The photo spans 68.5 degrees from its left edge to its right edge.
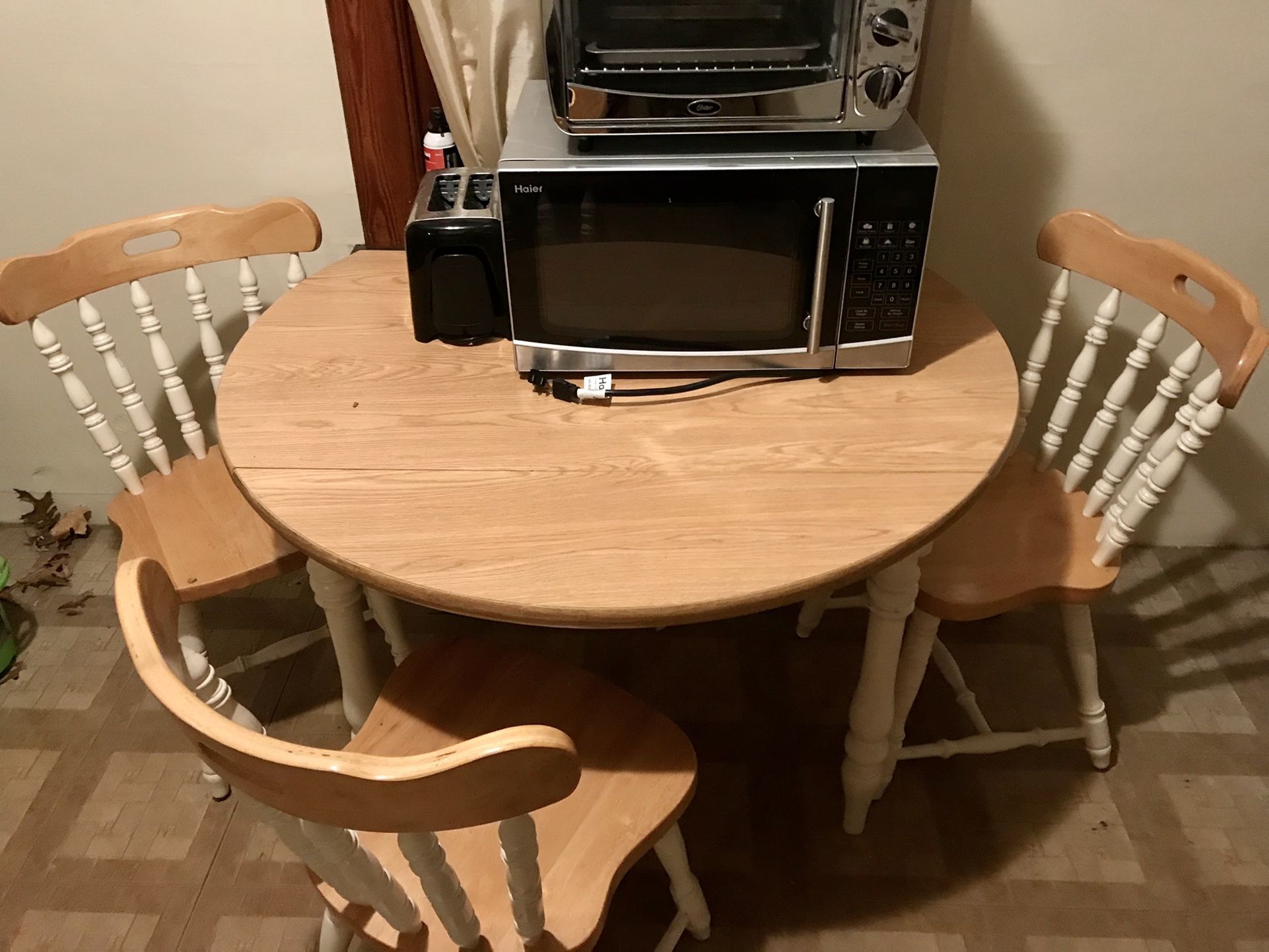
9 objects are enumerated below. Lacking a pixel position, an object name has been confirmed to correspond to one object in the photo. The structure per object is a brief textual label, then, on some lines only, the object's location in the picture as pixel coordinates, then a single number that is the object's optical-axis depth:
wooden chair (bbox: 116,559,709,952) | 0.66
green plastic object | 1.79
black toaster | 1.18
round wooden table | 0.91
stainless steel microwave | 1.04
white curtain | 1.32
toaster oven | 1.01
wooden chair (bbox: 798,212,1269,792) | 1.19
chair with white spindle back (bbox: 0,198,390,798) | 1.34
